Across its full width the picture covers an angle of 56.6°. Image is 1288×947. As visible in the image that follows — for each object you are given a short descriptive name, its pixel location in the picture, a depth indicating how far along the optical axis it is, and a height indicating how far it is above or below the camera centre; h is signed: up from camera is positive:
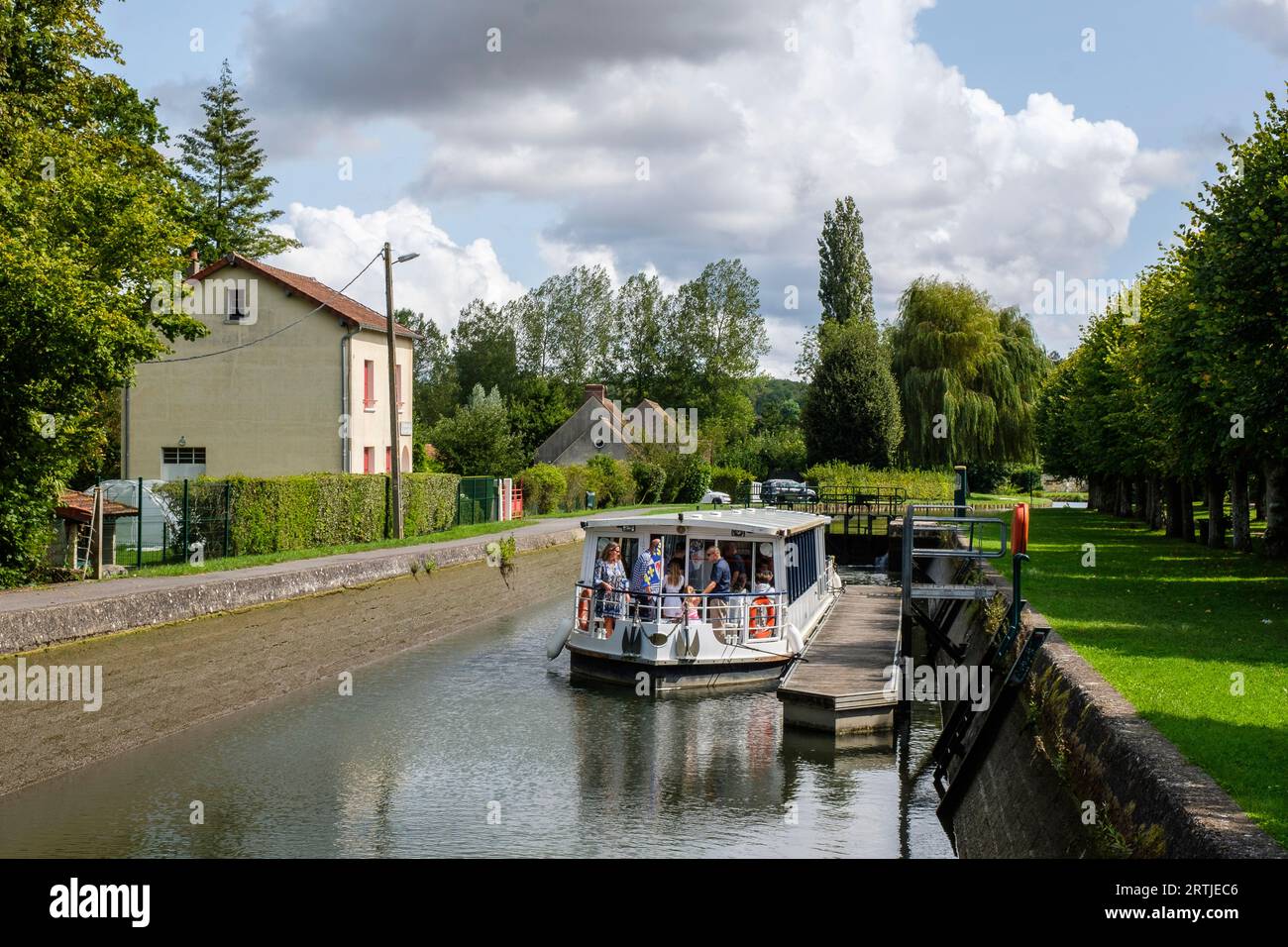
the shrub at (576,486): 58.70 -0.86
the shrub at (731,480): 69.19 -0.66
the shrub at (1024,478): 87.19 -0.66
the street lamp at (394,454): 33.91 +0.42
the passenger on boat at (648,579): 19.41 -1.83
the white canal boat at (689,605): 19.02 -2.23
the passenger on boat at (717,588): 19.39 -1.97
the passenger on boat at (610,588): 19.75 -1.98
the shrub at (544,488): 53.81 -0.89
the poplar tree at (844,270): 72.06 +12.10
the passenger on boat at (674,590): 19.17 -1.99
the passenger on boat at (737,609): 19.38 -2.29
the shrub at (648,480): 67.19 -0.65
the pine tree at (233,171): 60.19 +15.05
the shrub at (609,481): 61.72 -0.65
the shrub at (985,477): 72.12 -0.47
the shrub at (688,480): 69.00 -0.66
